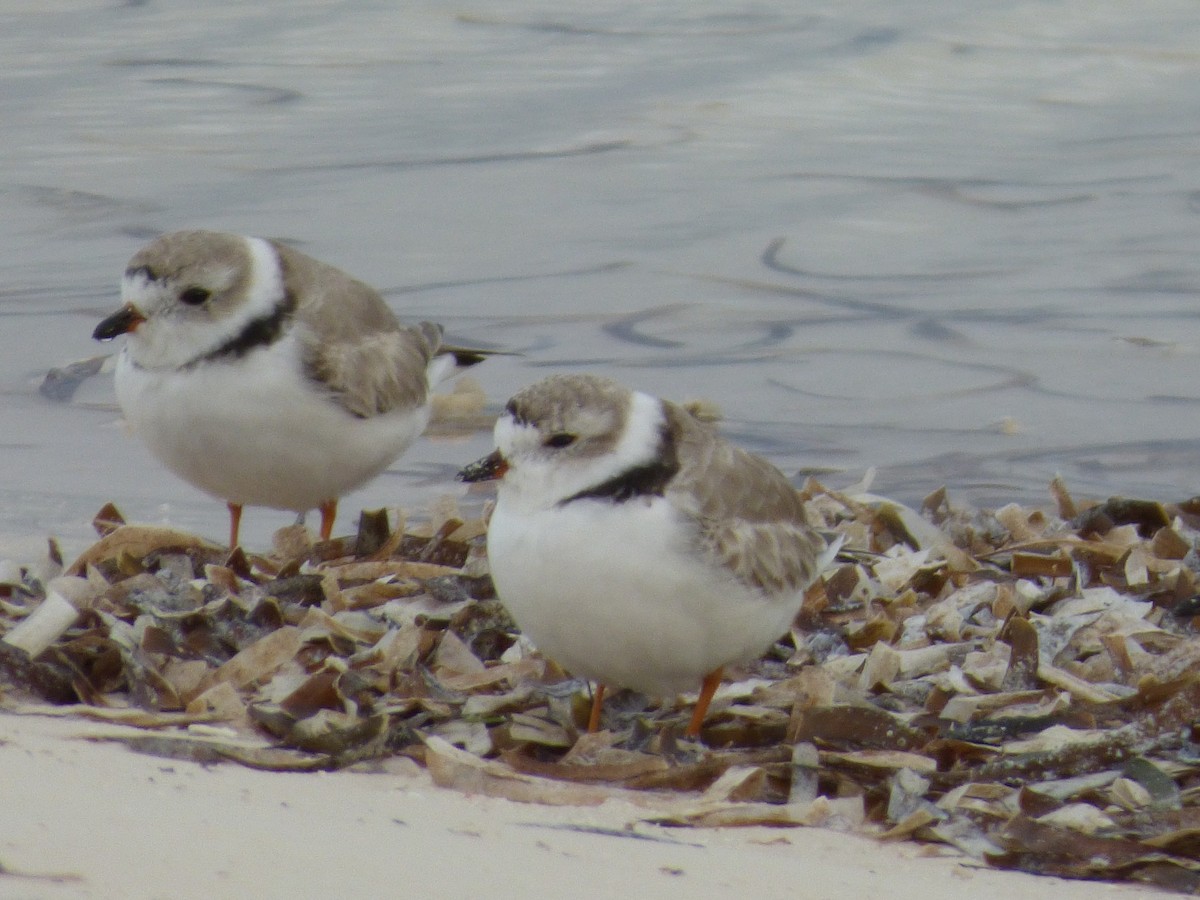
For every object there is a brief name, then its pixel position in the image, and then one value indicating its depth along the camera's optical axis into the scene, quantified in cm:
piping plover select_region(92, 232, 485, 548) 975
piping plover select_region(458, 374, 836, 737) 709
